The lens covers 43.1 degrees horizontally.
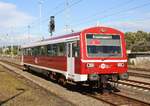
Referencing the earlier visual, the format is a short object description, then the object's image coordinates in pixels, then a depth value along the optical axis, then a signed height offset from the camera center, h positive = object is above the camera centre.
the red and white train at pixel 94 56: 8.70 -0.11
